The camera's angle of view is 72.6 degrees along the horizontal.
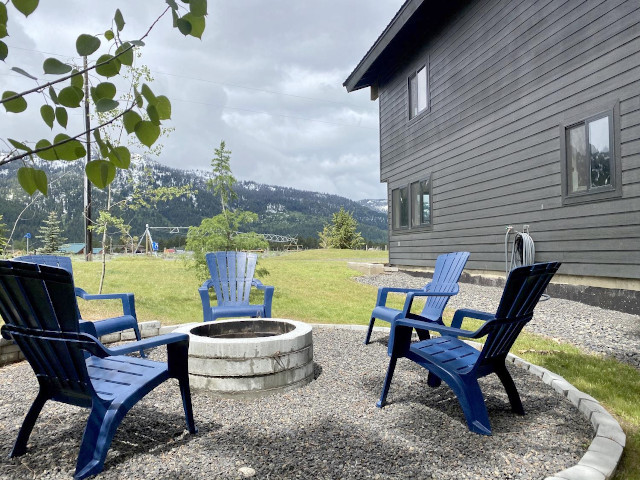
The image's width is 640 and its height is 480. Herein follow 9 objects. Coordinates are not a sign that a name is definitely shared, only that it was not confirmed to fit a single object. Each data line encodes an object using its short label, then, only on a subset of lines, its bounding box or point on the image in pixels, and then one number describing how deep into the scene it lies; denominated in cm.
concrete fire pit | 281
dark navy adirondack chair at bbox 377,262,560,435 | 224
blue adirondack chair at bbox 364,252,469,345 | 402
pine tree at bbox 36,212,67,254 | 4021
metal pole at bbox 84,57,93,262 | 781
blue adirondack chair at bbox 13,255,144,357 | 337
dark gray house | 560
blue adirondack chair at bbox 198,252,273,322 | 480
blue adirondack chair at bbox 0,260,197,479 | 180
